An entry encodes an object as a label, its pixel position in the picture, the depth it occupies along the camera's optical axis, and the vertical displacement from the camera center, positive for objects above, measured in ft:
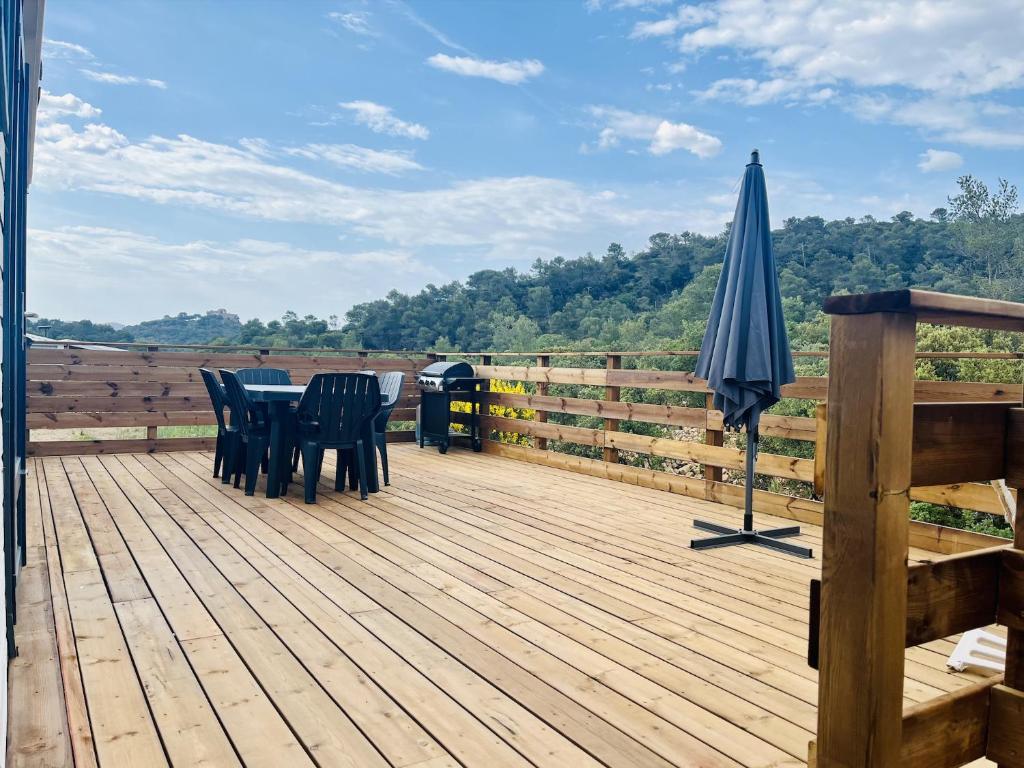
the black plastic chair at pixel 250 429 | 16.03 -1.75
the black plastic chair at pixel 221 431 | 17.56 -1.95
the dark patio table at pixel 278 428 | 15.46 -1.66
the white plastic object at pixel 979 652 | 7.24 -2.89
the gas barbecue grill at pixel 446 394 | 23.53 -1.28
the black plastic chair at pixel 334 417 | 15.02 -1.35
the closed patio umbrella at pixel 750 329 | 11.87 +0.56
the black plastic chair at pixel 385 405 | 17.47 -1.22
